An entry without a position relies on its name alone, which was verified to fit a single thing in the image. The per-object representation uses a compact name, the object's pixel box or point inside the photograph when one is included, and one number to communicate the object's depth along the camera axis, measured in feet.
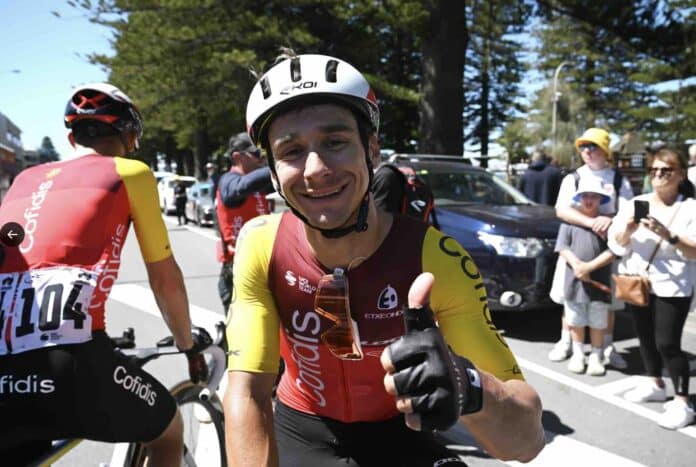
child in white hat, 18.04
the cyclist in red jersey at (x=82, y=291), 6.73
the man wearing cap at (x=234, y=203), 16.20
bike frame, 7.20
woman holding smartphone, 14.51
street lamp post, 102.58
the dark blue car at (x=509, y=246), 20.57
